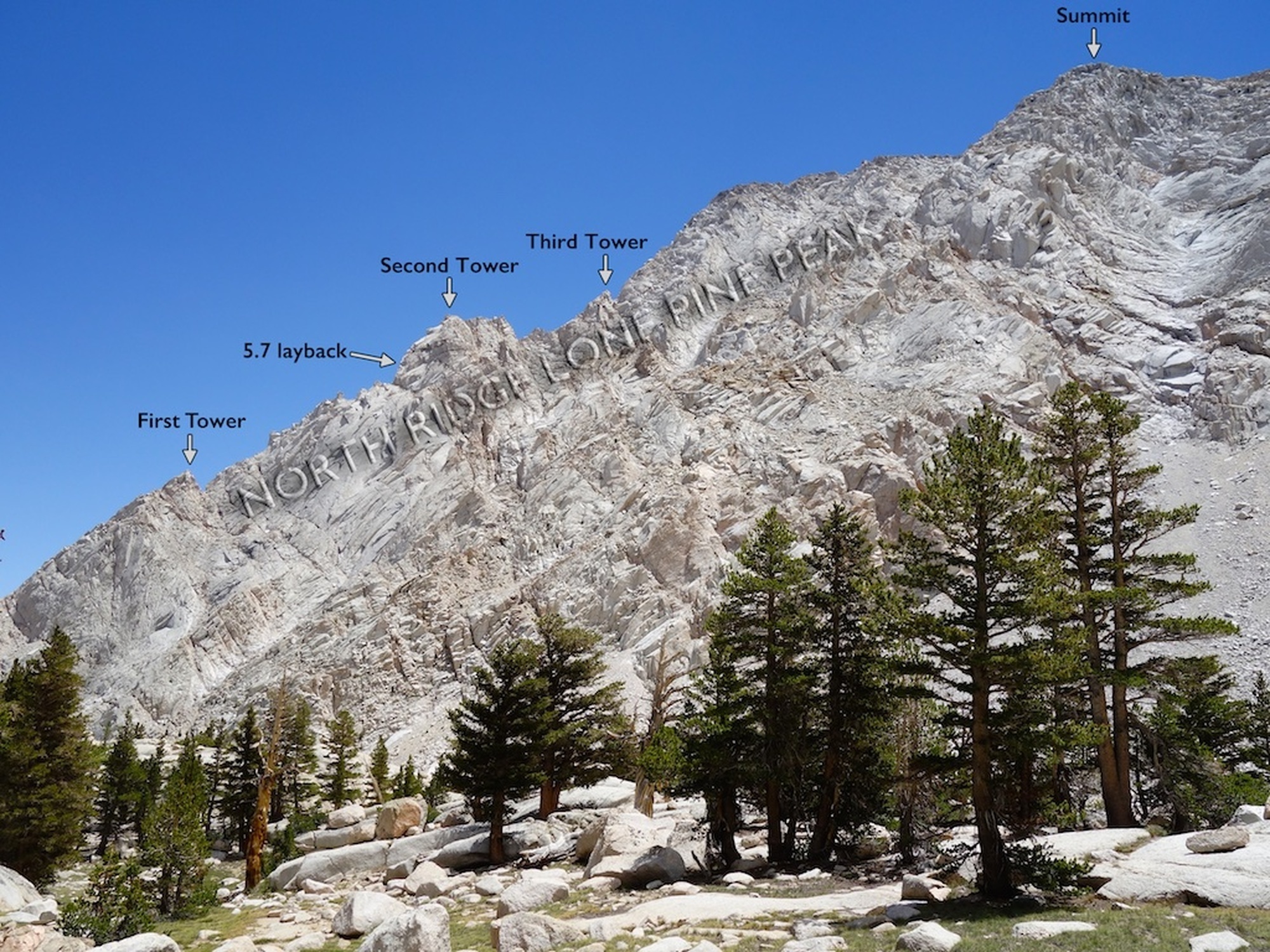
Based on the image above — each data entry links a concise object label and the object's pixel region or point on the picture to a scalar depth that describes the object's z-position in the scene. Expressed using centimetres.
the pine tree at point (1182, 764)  2386
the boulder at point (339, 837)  3544
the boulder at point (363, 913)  1873
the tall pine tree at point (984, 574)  1797
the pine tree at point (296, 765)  5428
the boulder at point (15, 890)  2547
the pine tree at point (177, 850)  2561
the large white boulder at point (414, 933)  1357
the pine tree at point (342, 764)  5378
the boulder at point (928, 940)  1301
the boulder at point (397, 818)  3431
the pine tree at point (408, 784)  5478
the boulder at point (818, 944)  1324
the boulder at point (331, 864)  2959
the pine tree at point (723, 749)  2395
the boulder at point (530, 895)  1983
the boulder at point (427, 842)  3083
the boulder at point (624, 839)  2333
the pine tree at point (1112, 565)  2383
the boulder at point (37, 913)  2316
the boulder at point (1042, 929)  1362
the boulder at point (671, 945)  1336
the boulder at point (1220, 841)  1727
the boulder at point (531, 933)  1495
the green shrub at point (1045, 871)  1669
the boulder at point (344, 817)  4125
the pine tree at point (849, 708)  2436
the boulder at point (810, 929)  1458
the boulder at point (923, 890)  1744
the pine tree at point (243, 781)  4712
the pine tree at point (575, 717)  3378
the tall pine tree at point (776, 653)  2423
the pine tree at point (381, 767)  5963
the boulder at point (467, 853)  2859
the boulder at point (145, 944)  1473
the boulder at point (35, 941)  1817
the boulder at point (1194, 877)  1530
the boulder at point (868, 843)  2531
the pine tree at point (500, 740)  2941
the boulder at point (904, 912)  1567
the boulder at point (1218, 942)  1220
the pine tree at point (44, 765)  3184
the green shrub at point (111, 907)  2097
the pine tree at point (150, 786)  4772
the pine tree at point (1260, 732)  3791
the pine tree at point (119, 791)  4916
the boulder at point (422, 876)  2455
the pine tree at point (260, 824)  2992
